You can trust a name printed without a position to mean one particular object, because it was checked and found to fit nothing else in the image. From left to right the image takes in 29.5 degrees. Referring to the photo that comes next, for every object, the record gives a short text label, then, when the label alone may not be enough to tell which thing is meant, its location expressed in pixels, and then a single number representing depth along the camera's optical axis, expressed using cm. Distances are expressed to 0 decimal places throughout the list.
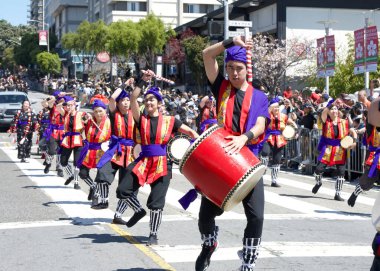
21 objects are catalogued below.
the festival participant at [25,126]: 2088
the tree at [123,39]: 5803
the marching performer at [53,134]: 1685
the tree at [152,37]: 5812
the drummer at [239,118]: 602
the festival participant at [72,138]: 1389
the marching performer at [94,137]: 1157
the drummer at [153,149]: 816
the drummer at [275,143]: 1520
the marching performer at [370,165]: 988
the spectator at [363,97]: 1126
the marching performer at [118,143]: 987
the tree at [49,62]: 8581
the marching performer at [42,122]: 2130
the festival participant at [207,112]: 1689
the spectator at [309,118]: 1889
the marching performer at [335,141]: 1295
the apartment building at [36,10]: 17431
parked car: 3422
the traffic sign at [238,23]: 2162
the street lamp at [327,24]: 2900
